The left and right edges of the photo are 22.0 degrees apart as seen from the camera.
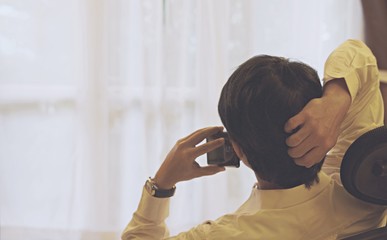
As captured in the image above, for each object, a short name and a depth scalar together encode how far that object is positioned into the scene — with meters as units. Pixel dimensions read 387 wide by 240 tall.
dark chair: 1.64
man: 1.68
